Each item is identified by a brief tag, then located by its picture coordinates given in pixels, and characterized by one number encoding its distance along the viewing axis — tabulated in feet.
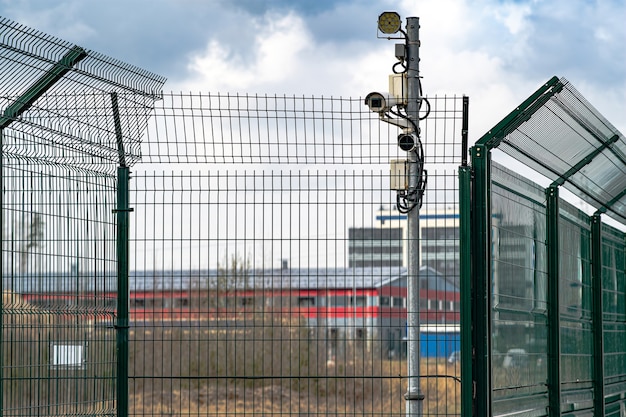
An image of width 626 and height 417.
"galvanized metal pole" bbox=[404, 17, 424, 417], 47.84
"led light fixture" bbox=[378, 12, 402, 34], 55.22
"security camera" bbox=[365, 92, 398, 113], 50.90
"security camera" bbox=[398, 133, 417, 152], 48.83
